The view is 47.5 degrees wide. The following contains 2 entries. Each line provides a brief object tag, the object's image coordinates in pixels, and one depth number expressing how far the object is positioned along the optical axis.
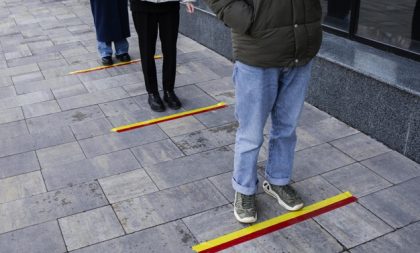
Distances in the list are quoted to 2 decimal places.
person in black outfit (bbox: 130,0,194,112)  4.63
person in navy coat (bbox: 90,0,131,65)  6.37
